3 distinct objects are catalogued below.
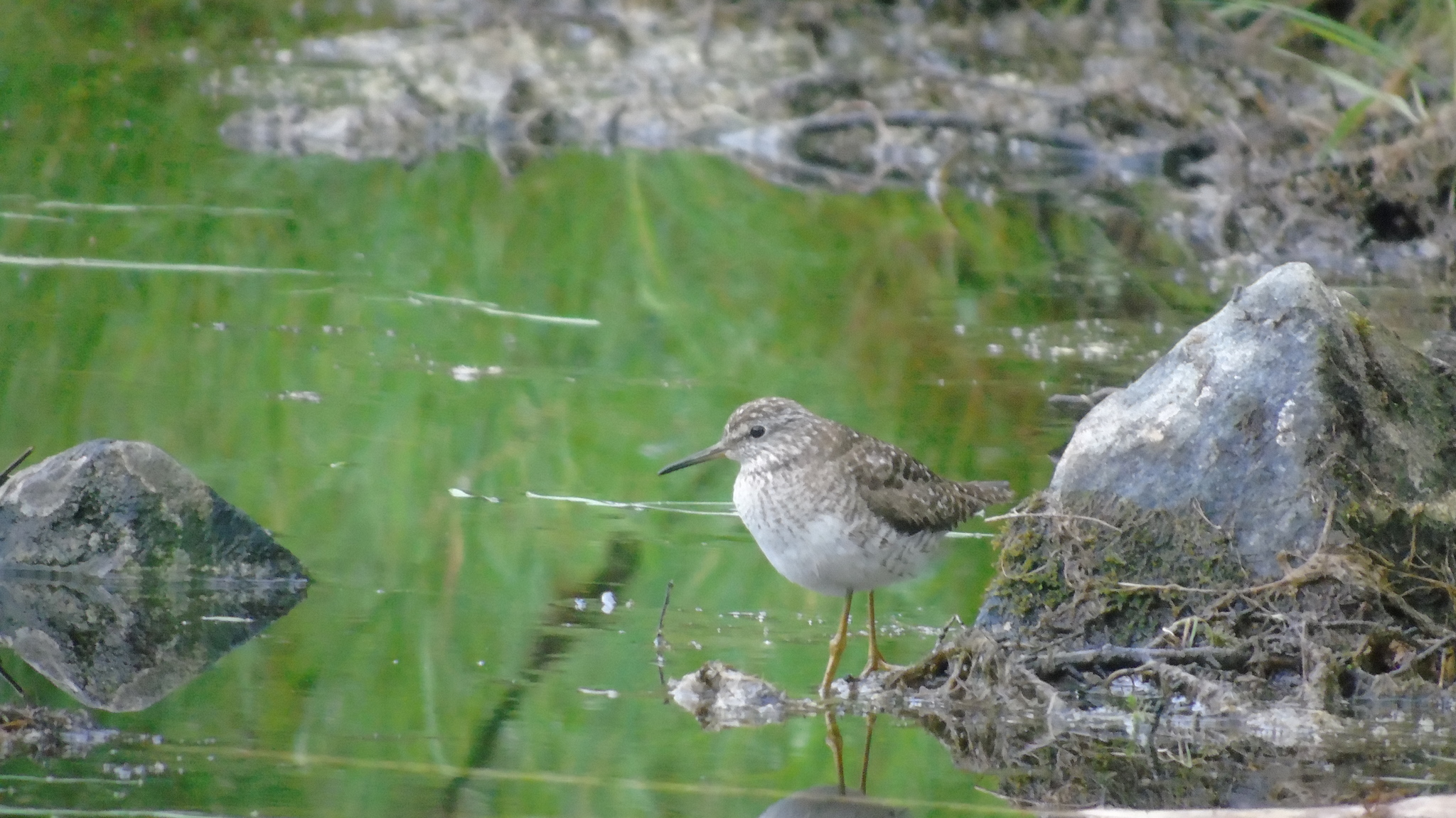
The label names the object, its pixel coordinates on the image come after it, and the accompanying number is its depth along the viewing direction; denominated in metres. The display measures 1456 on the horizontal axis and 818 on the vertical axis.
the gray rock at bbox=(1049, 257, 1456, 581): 11.09
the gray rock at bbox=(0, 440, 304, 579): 11.88
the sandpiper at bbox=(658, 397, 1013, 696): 11.44
